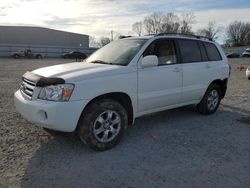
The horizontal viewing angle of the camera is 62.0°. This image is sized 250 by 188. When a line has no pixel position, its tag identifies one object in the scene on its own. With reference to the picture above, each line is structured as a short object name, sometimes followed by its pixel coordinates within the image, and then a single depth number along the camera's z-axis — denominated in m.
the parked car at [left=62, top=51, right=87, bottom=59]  36.84
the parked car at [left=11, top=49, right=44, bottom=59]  36.74
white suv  3.10
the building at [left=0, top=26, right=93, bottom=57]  43.87
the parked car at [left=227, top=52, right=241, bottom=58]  44.70
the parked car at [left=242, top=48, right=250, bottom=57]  44.36
